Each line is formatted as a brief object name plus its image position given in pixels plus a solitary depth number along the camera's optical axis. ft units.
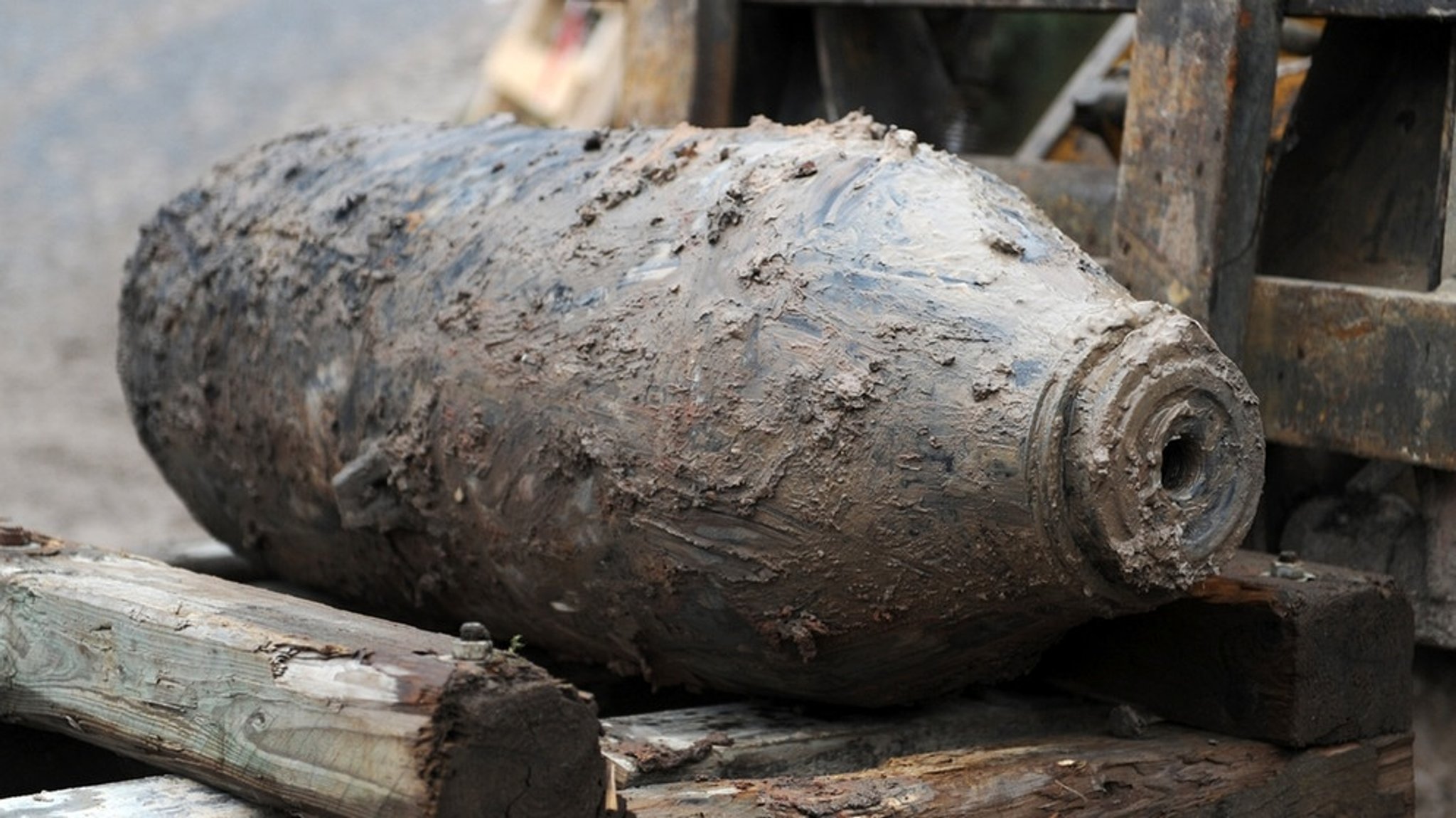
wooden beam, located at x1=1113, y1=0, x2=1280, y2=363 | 8.49
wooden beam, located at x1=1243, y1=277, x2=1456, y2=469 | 8.07
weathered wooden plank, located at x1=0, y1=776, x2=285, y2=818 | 5.72
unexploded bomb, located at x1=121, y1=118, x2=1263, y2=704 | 6.23
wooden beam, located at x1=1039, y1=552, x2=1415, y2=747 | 7.27
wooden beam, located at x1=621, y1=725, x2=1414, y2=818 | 6.20
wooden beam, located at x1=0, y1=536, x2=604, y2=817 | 5.12
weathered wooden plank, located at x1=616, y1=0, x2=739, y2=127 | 11.03
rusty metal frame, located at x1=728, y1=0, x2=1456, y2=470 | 8.20
